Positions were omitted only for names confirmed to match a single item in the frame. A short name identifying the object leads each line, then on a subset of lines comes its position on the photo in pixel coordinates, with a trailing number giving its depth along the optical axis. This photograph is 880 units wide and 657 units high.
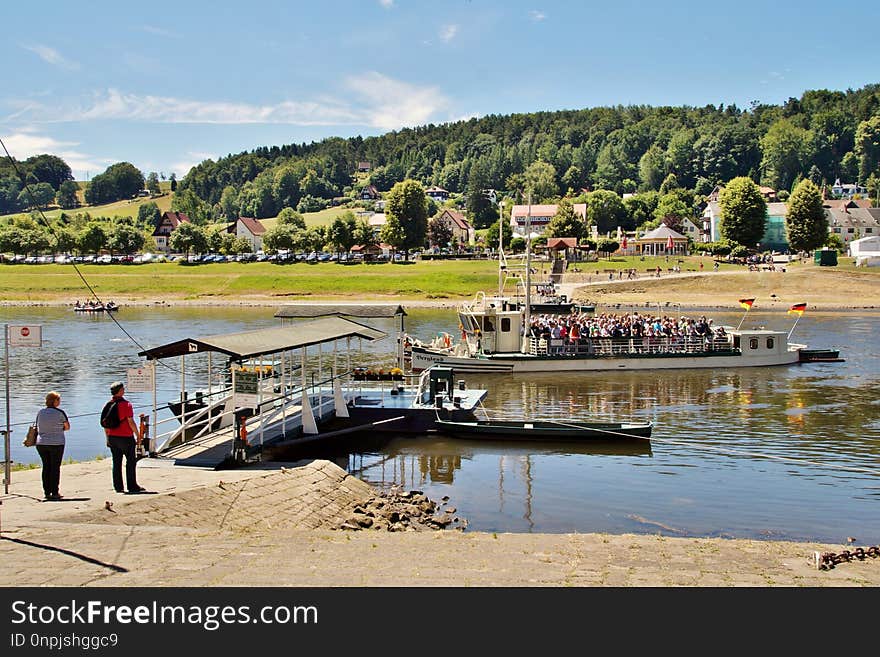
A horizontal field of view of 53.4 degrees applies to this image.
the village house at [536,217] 190.38
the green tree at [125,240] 144.75
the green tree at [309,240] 135.00
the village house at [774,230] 155.50
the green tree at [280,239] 136.62
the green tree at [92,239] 140.12
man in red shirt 15.94
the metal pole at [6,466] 15.62
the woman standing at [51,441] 14.82
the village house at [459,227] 183.25
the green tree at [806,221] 121.50
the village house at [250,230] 185.76
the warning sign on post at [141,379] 19.55
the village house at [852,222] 159.25
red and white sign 16.06
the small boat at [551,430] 26.89
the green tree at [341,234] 135.62
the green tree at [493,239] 149.73
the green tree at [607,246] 128.38
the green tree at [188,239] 136.38
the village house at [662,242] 130.00
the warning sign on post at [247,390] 22.97
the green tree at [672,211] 166.71
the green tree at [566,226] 142.00
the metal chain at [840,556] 13.02
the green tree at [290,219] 170.52
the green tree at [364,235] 136.88
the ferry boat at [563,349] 43.19
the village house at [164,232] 188.46
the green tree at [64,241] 127.57
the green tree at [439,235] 148.50
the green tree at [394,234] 133.88
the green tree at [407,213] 135.38
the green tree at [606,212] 168.00
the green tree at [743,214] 125.06
